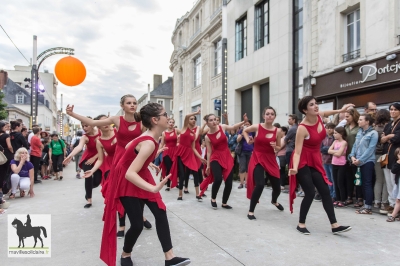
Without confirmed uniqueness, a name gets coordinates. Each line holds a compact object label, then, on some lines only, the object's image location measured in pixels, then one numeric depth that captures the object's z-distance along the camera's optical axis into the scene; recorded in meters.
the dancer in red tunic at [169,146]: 8.27
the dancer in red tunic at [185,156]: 7.61
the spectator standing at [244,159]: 9.48
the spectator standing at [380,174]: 6.13
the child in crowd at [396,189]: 5.48
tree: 31.39
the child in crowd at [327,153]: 7.22
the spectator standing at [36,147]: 10.54
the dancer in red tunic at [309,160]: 4.77
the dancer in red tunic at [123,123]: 4.71
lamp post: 16.02
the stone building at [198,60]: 23.90
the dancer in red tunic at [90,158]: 6.58
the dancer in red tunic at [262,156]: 5.66
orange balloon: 7.56
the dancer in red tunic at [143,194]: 3.21
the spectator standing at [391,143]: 5.73
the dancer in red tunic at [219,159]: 6.44
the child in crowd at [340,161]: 6.67
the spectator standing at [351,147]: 6.62
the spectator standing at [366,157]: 6.05
